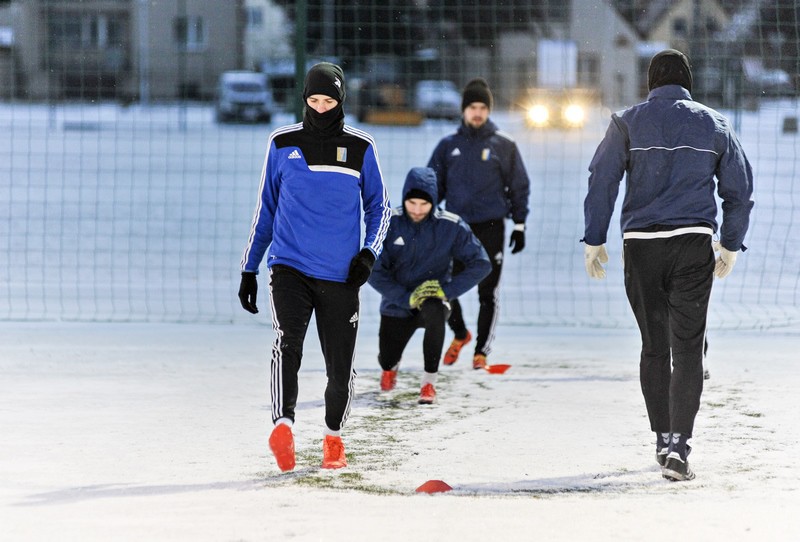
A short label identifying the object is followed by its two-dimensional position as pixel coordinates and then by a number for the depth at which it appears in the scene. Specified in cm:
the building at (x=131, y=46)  6322
